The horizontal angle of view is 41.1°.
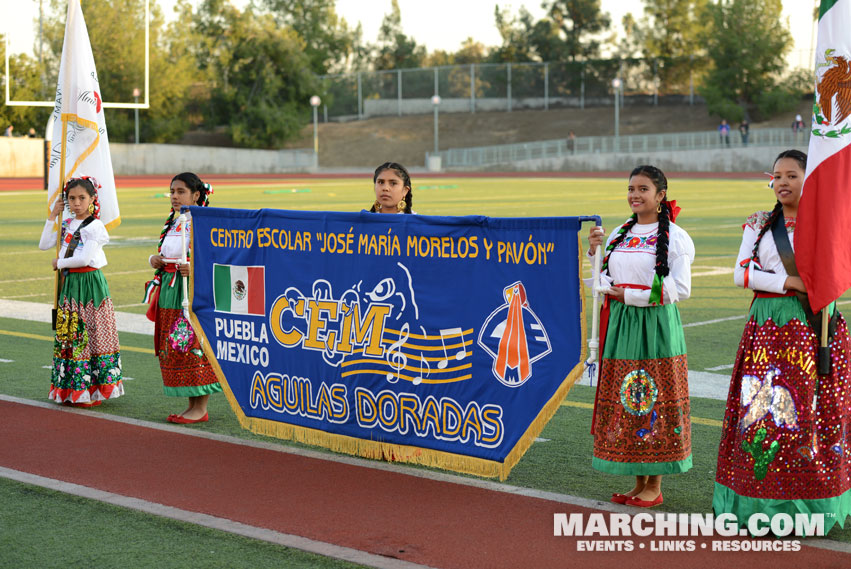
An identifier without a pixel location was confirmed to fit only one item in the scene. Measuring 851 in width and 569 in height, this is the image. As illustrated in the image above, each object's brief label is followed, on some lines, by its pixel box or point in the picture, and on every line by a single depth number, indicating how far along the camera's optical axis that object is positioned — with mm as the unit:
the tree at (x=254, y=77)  77938
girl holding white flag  8312
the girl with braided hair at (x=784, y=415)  5359
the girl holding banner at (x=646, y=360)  5777
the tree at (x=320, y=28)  106750
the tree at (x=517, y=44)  103562
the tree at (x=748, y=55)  81312
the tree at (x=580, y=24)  102812
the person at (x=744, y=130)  65625
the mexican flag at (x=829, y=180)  5363
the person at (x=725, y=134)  65350
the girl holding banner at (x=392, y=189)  7027
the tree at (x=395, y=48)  116688
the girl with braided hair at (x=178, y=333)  7848
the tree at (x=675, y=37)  92688
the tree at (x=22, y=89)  61125
